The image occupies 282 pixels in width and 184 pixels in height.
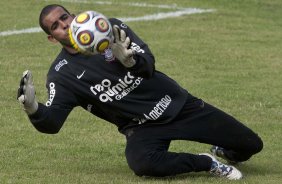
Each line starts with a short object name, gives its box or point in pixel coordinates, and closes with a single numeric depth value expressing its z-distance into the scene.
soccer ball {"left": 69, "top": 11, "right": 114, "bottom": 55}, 14.45
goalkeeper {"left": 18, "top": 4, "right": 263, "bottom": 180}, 15.75
